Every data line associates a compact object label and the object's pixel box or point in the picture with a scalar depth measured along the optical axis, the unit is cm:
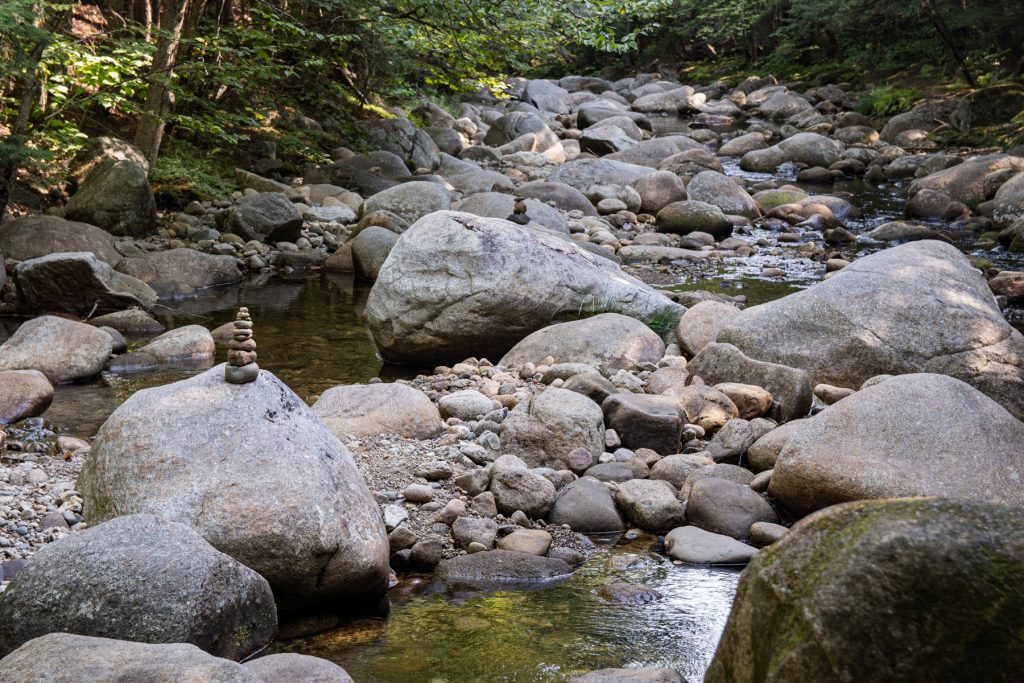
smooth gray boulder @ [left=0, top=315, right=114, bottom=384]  768
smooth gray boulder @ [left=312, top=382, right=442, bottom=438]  625
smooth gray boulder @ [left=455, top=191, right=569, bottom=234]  1262
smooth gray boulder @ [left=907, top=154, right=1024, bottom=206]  1532
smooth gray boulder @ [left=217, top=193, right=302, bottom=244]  1275
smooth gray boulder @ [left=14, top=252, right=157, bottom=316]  929
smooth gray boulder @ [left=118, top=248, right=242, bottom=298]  1080
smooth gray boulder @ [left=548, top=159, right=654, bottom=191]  1681
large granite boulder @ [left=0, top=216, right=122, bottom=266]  1030
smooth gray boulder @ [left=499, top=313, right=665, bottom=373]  775
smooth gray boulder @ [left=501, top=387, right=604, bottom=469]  600
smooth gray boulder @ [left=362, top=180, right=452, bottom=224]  1326
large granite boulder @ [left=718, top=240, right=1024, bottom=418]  692
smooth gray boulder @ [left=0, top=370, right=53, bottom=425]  653
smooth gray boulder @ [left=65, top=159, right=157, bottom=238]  1165
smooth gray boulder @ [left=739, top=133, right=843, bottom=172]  2019
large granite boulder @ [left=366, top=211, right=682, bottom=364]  809
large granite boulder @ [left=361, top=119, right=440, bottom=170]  1825
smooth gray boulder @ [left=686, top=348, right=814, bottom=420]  671
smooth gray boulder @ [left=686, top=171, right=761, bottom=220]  1537
